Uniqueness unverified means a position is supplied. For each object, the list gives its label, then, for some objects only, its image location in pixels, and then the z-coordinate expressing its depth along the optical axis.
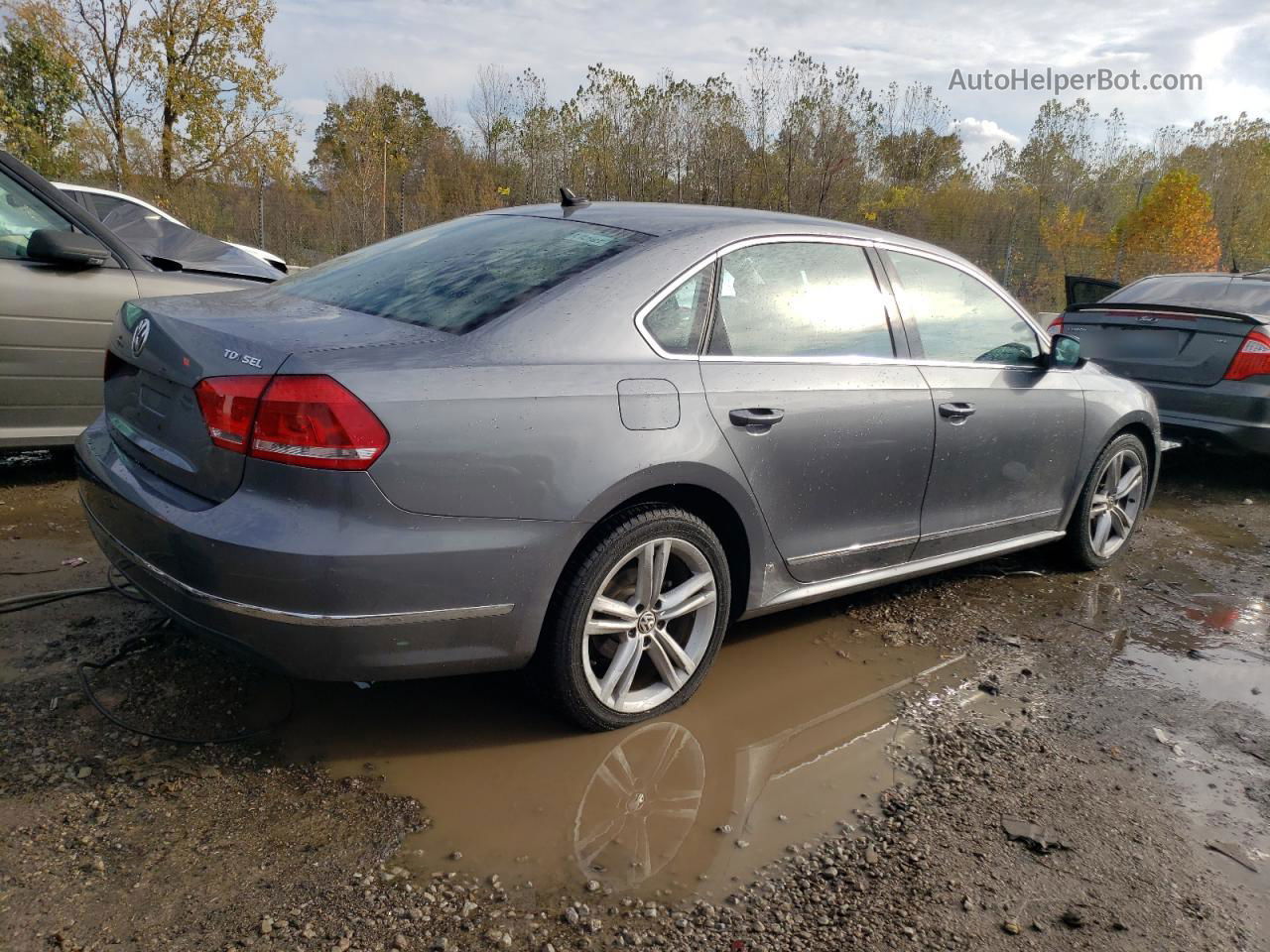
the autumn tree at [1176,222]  28.04
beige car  4.71
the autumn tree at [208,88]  17.94
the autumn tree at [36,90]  18.26
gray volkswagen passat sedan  2.38
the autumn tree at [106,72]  18.09
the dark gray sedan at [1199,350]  6.66
